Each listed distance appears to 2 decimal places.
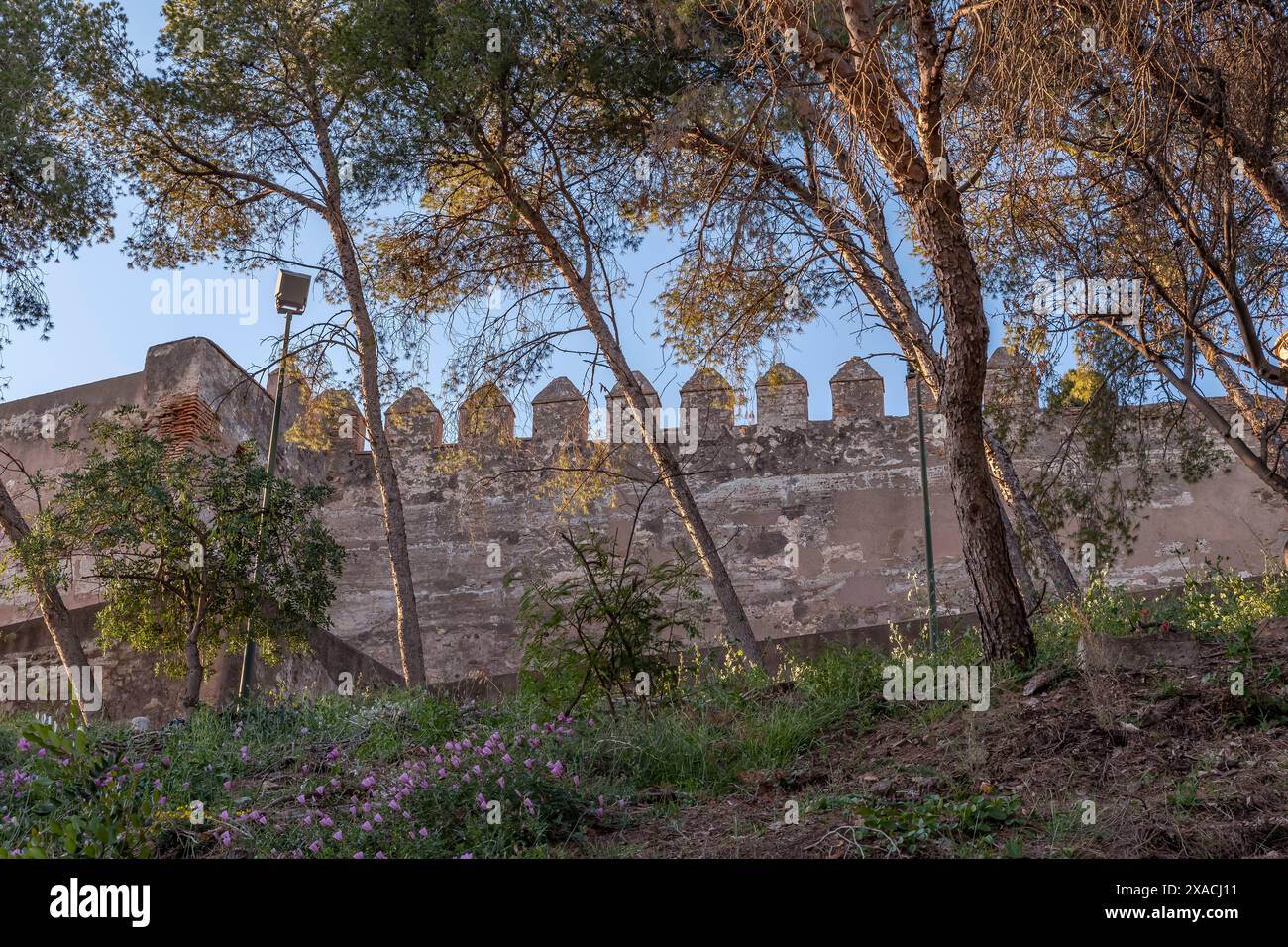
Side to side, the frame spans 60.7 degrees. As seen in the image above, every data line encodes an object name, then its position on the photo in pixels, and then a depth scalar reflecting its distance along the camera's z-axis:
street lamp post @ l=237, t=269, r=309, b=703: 11.59
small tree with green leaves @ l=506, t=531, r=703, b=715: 7.55
